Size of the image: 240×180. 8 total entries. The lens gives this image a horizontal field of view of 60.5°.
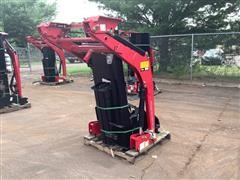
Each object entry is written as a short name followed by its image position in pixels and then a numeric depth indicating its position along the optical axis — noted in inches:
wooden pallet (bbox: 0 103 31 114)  203.6
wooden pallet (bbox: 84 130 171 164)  114.1
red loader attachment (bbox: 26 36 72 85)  318.8
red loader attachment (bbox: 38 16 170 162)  110.7
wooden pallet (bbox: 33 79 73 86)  320.5
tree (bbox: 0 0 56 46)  631.3
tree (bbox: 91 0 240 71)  300.5
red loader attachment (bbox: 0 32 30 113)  200.7
